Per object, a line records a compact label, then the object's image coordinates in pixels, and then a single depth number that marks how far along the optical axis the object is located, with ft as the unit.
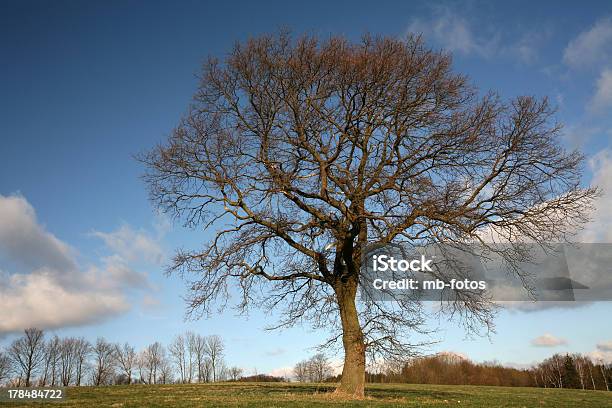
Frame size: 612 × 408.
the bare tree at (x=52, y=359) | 268.15
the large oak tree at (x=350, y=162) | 52.60
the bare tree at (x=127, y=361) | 291.58
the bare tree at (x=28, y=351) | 247.91
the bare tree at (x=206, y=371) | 306.35
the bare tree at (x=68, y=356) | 278.87
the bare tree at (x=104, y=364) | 281.54
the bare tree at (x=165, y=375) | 310.65
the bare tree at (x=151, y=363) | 307.07
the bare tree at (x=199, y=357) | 307.37
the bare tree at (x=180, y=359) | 309.96
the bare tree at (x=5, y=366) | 244.22
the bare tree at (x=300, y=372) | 268.41
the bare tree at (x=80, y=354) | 284.92
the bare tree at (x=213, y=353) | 307.17
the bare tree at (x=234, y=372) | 337.15
